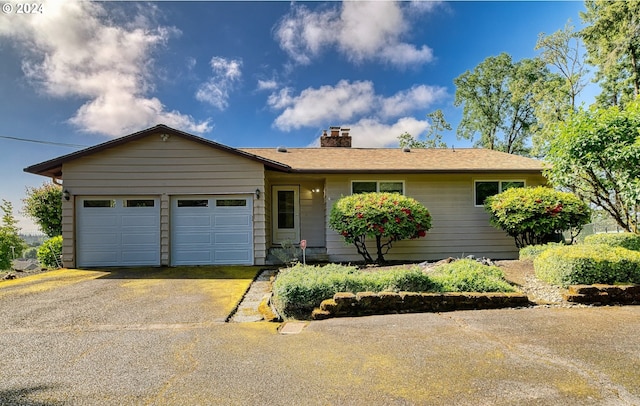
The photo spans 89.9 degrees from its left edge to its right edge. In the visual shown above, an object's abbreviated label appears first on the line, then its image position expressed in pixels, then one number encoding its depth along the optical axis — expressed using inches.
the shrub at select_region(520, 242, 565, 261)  294.4
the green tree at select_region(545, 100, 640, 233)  259.9
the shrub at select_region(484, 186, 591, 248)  343.9
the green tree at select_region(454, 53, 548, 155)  952.3
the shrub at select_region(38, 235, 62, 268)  428.8
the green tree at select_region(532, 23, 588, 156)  724.7
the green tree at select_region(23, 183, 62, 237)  510.9
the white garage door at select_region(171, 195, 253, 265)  367.2
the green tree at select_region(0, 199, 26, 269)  442.2
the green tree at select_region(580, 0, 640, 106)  594.9
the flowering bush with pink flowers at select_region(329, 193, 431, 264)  343.0
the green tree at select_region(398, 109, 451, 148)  1015.0
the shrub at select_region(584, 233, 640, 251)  278.5
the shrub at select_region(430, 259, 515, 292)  198.9
